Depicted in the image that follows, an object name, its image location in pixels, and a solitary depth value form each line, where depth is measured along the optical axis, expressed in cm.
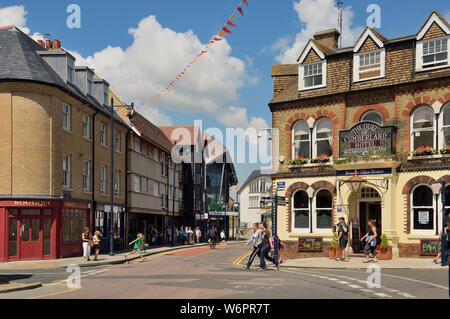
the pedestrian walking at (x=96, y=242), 2630
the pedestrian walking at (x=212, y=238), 4047
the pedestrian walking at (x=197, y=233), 5191
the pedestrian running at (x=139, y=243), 2700
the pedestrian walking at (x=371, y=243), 2176
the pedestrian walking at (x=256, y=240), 2020
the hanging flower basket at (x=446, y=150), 2308
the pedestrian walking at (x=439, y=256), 2012
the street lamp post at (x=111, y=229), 2984
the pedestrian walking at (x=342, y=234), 2306
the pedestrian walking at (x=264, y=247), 1994
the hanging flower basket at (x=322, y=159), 2648
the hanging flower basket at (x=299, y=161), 2711
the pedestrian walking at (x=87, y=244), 2595
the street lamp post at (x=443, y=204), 2022
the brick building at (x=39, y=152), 2638
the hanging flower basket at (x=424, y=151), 2338
